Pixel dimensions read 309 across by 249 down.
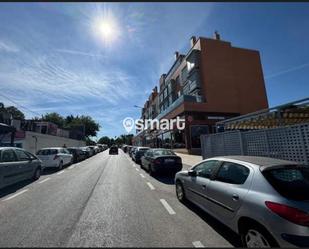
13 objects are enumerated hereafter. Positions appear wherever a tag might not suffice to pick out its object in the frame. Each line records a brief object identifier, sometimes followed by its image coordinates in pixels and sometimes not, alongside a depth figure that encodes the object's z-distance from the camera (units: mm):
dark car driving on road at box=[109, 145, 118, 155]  40903
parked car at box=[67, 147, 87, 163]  22359
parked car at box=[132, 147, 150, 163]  19106
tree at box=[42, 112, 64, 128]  77312
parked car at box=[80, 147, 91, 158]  27627
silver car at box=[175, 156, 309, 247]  2742
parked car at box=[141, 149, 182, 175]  11039
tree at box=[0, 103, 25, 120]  66738
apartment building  27188
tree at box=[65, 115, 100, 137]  81731
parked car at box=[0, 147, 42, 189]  8195
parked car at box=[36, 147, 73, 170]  14773
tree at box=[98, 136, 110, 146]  141875
